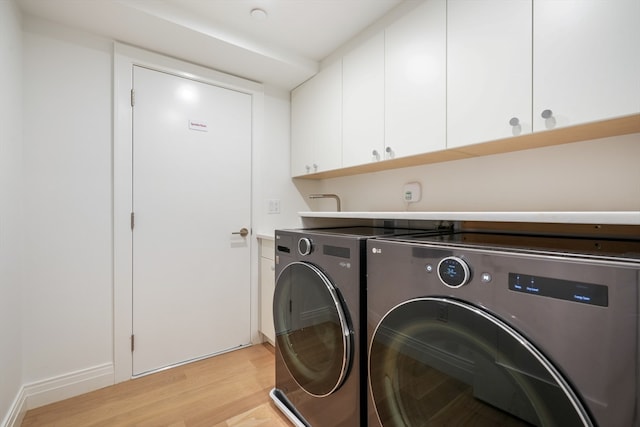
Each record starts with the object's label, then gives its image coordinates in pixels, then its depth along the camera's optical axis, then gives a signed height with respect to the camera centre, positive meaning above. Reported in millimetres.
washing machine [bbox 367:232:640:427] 559 -288
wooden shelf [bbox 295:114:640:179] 1007 +300
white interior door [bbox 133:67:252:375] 1835 -47
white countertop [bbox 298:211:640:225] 685 -13
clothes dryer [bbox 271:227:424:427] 1080 -492
